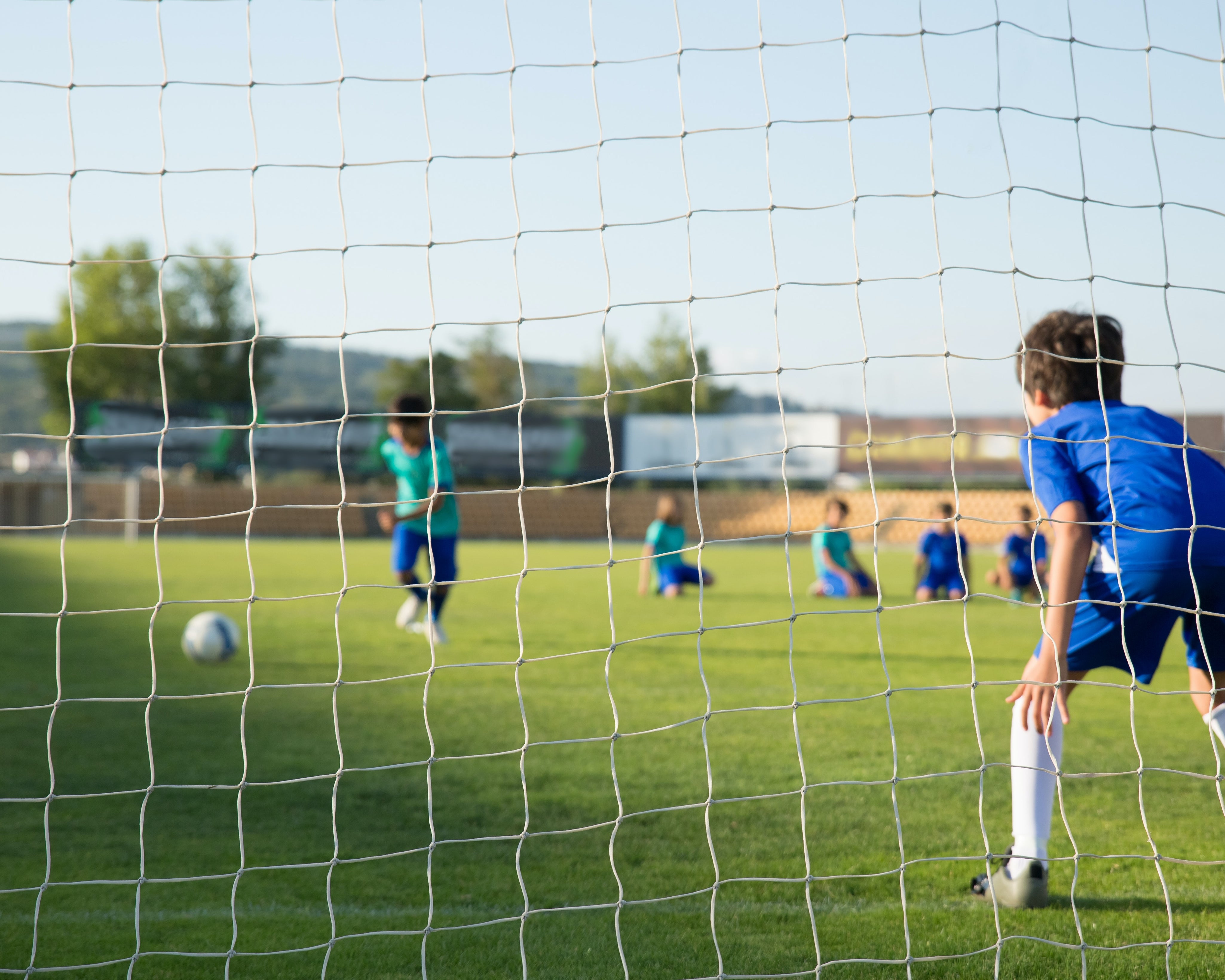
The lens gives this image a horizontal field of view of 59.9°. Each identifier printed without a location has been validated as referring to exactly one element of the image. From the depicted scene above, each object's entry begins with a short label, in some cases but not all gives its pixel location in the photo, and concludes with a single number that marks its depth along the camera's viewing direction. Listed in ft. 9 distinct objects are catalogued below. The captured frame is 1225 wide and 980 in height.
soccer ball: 20.85
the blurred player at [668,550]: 38.01
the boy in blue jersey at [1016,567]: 41.47
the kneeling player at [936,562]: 39.63
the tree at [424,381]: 196.65
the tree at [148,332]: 182.50
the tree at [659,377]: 203.00
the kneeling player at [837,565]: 40.98
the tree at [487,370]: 252.01
